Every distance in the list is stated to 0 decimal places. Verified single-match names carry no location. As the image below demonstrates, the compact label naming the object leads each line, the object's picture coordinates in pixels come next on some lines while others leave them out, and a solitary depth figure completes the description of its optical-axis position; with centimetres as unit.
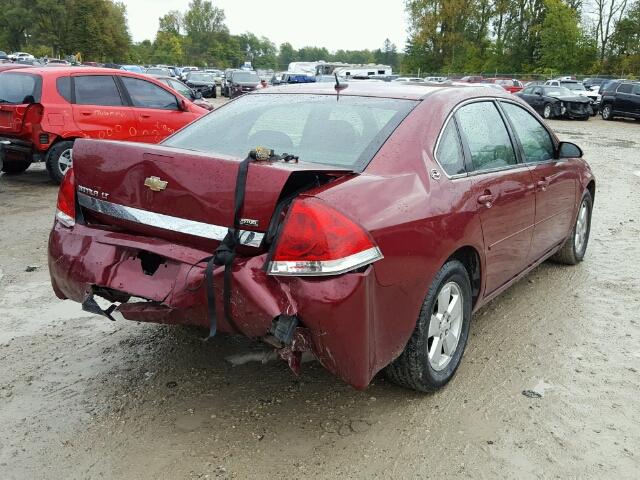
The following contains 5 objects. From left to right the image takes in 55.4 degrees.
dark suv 2484
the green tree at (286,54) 16488
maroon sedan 255
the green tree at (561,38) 5222
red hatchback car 830
